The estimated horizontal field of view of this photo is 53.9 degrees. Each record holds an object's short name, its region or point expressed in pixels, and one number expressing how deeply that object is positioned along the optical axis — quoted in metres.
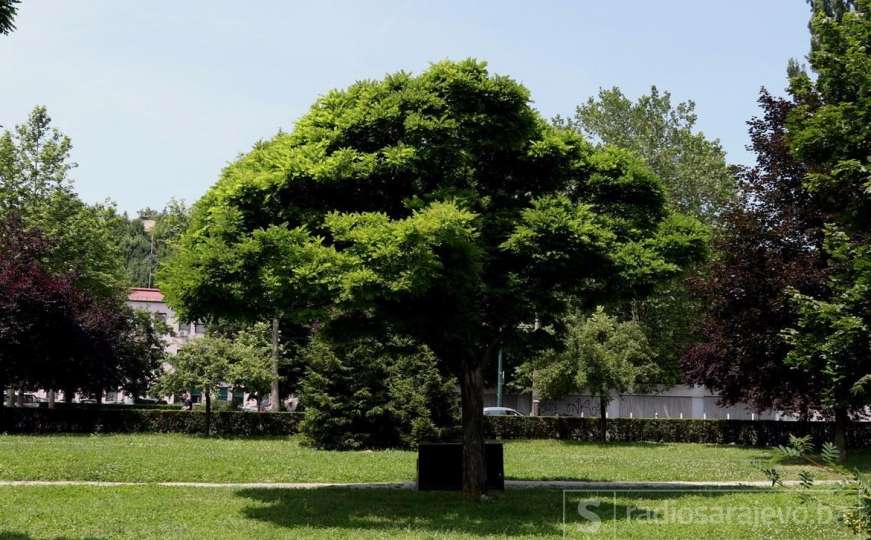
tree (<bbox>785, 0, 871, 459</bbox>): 13.55
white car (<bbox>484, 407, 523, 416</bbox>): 43.64
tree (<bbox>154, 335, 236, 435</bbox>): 33.72
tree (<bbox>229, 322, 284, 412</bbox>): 34.06
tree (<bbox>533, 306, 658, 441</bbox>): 35.75
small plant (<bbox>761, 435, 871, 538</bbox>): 4.36
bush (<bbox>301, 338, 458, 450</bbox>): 28.22
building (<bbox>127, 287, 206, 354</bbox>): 70.88
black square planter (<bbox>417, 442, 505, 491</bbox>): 16.64
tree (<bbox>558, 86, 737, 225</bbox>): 52.69
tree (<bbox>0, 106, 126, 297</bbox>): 43.22
